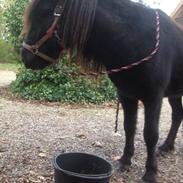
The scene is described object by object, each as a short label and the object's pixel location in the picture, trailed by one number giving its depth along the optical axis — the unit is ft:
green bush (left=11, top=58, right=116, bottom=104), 16.33
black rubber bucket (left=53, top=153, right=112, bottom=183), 6.75
